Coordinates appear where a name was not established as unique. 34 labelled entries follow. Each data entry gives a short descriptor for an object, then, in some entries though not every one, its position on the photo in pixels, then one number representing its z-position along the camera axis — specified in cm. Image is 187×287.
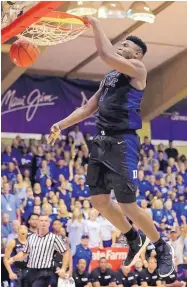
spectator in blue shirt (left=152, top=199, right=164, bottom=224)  1508
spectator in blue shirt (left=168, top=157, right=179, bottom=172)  1775
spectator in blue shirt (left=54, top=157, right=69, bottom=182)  1584
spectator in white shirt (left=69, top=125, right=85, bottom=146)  1760
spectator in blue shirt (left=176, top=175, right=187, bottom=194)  1721
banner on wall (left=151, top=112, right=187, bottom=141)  1980
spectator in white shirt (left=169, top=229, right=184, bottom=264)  1395
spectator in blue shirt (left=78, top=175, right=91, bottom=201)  1520
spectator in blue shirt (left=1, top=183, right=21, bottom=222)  1352
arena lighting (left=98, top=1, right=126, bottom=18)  1119
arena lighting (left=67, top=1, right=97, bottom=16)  1045
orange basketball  699
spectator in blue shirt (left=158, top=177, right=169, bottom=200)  1658
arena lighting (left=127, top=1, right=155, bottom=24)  1126
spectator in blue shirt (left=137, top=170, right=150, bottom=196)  1630
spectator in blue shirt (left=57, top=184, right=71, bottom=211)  1493
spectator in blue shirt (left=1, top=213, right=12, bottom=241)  1305
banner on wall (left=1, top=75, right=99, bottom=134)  1764
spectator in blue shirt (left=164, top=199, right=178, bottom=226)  1526
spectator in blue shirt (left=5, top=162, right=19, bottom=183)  1472
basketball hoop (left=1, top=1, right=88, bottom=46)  661
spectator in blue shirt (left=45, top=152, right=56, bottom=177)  1581
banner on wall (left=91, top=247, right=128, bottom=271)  1342
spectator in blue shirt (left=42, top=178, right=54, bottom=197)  1493
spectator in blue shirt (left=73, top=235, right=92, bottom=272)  1298
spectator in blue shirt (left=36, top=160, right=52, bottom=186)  1530
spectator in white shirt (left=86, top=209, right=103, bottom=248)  1361
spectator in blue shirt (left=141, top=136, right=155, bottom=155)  1820
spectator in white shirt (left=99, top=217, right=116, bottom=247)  1398
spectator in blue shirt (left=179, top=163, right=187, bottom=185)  1762
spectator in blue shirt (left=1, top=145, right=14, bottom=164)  1548
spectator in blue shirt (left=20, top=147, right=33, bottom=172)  1573
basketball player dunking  524
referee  1027
